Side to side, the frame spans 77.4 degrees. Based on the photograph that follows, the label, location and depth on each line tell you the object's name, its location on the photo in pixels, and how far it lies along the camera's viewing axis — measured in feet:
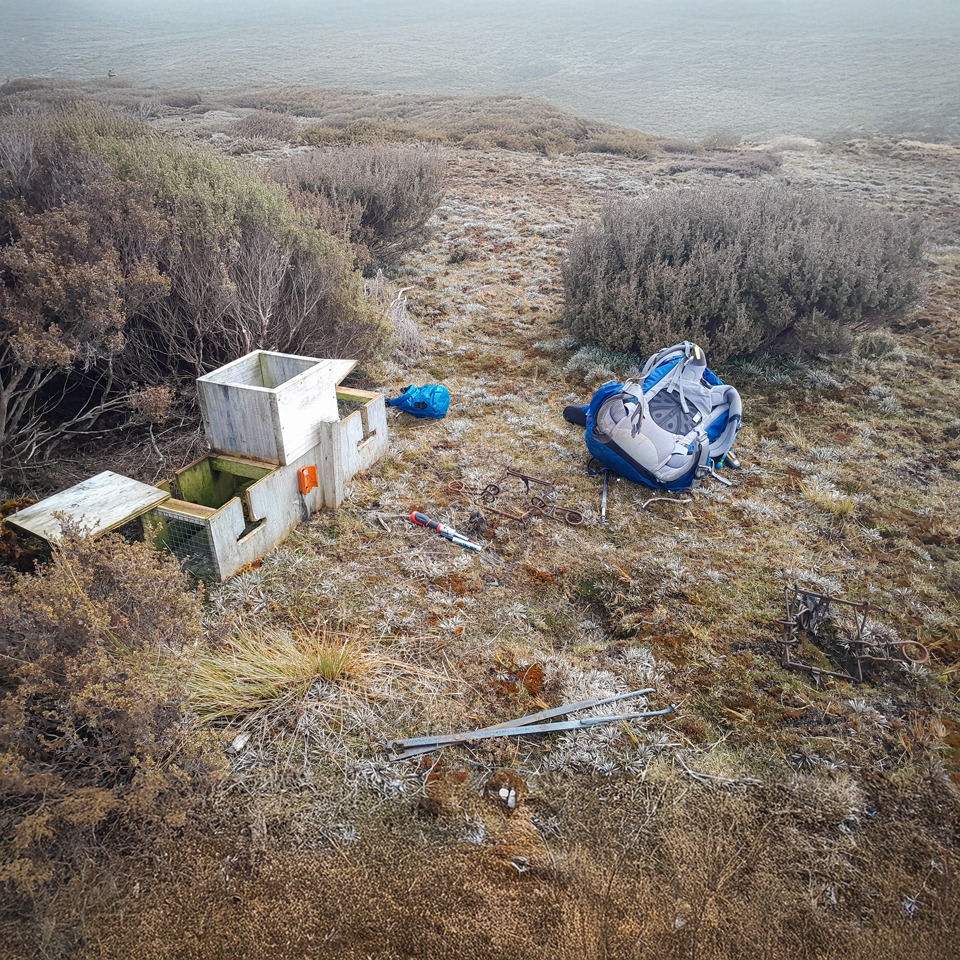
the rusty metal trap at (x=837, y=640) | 11.60
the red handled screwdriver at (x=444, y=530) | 14.55
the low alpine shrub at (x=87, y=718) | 7.16
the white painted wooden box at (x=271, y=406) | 13.17
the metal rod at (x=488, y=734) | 9.61
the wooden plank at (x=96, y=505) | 10.51
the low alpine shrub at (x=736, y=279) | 23.61
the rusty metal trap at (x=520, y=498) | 15.83
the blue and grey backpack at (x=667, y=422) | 16.57
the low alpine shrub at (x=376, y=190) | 31.22
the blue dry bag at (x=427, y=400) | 20.01
